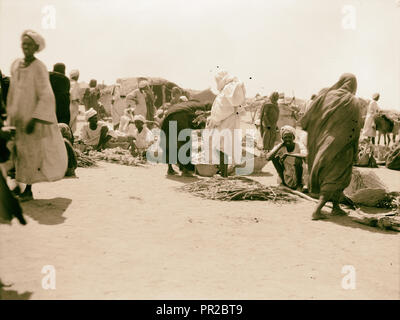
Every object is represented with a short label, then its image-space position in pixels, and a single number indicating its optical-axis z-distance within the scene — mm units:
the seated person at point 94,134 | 12227
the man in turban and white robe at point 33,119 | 6184
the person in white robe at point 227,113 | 9523
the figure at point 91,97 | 19469
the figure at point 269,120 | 13147
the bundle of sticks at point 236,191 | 8248
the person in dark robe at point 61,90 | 8531
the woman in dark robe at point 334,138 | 6852
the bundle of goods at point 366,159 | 13656
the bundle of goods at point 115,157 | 11594
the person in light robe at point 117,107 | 17516
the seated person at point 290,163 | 8305
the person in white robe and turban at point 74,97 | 12336
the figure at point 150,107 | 16422
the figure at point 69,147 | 8156
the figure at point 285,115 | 16938
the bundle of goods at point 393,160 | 13148
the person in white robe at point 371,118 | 17609
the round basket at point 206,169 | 10502
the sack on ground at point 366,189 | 8102
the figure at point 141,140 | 12345
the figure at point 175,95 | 12891
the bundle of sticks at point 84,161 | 10594
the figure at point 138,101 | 15173
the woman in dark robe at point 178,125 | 10172
